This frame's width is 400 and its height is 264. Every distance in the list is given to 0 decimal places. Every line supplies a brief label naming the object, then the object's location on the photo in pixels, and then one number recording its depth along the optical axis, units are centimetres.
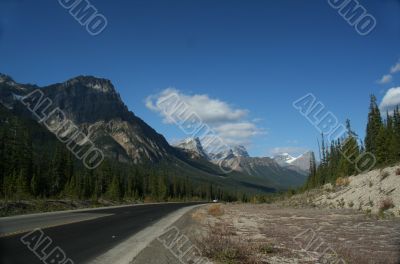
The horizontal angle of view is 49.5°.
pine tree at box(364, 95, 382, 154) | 8212
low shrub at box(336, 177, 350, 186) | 6100
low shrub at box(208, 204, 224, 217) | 4106
